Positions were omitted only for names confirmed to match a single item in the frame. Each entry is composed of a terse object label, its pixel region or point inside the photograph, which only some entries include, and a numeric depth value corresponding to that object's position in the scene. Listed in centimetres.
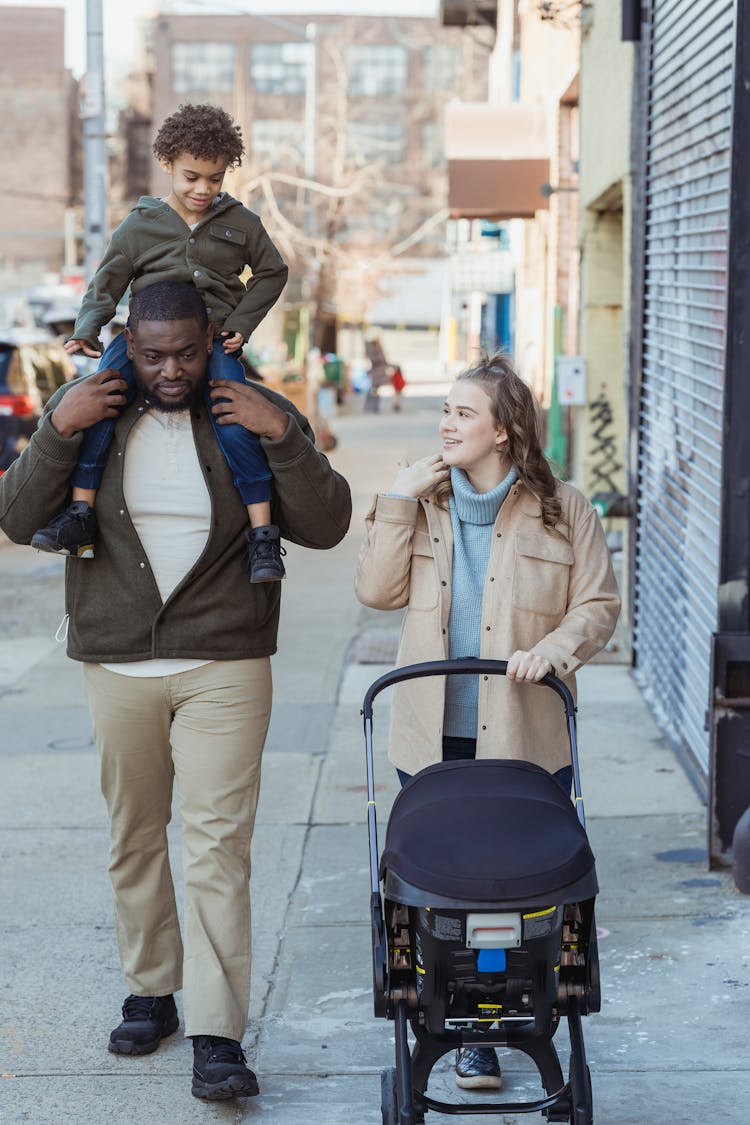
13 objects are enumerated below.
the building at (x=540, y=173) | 1758
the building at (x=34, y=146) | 6347
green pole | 1747
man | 401
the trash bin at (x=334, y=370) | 4169
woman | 395
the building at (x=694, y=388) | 573
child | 439
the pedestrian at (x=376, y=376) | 3678
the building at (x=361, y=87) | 6619
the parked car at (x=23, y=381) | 1770
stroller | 316
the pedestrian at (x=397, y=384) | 3616
